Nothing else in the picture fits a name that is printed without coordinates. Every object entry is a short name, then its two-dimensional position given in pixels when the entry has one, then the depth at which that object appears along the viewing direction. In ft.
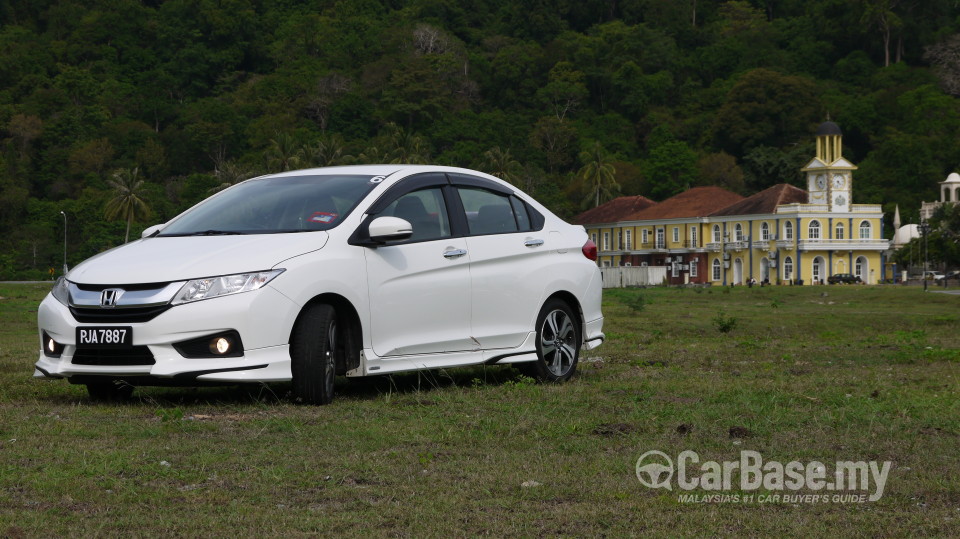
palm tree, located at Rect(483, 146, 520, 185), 358.84
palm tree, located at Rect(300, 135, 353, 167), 335.06
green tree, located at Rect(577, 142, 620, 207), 403.13
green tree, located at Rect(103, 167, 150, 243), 355.36
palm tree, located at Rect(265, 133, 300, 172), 325.89
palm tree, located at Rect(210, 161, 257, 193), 350.02
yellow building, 336.70
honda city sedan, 28.89
